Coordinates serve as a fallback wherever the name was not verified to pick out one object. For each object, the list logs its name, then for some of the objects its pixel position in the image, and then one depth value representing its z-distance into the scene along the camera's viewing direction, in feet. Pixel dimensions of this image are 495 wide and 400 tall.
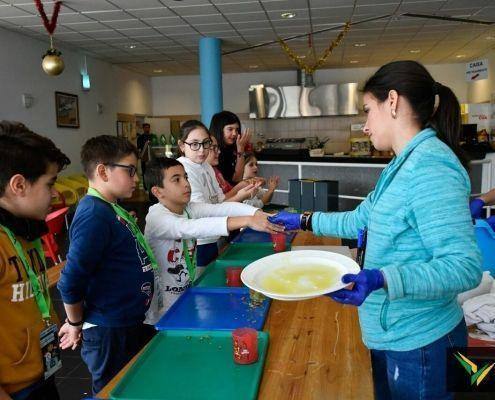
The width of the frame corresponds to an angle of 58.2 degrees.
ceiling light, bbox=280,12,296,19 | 20.18
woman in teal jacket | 3.45
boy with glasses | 5.56
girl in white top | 8.50
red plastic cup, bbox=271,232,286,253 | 8.28
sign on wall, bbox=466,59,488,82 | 22.91
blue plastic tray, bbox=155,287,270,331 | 5.22
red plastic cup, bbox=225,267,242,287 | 6.51
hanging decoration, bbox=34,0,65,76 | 17.30
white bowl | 4.55
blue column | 24.36
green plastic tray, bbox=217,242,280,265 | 7.76
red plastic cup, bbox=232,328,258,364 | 4.37
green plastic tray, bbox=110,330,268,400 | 3.96
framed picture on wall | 26.53
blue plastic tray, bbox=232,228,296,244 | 9.16
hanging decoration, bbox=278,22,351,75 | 22.54
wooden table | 4.03
